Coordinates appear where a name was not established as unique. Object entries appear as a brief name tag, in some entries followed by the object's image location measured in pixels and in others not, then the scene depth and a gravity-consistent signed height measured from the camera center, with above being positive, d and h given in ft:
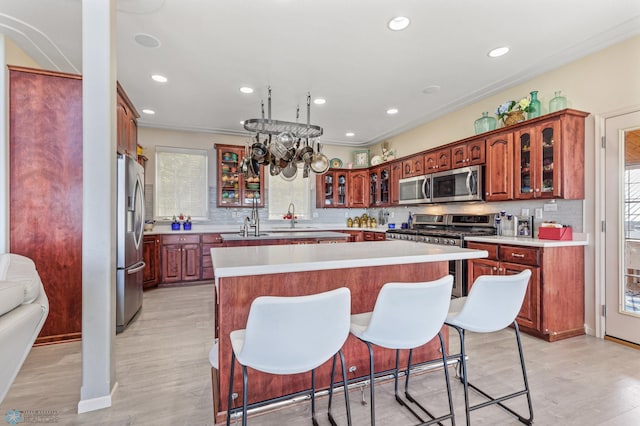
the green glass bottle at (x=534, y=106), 11.14 +3.80
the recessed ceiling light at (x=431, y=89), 12.66 +5.13
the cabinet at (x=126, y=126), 9.73 +2.94
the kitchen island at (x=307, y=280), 5.68 -1.45
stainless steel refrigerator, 9.77 -0.84
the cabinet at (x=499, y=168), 11.58 +1.68
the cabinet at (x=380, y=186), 19.57 +1.69
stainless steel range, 12.27 -0.91
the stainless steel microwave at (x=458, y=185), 12.99 +1.21
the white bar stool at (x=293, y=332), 3.96 -1.63
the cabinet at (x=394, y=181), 18.34 +1.82
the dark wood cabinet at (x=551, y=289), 9.37 -2.43
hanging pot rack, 10.22 +1.90
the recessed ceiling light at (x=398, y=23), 8.27 +5.15
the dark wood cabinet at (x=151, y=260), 15.31 -2.48
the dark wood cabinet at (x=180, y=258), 16.21 -2.50
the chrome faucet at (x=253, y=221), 14.60 -0.53
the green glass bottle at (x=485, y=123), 12.85 +3.69
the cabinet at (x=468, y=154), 12.84 +2.51
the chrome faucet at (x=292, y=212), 20.92 -0.05
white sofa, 2.99 -1.11
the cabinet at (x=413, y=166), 16.57 +2.52
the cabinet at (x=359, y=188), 21.72 +1.64
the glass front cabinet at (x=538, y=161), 9.99 +1.72
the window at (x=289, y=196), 20.81 +1.05
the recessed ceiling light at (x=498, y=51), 9.73 +5.14
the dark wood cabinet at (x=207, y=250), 16.99 -2.14
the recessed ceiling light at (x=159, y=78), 11.60 +5.08
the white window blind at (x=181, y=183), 18.15 +1.68
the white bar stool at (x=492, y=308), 5.42 -1.76
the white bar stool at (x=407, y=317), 4.80 -1.70
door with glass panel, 8.95 -0.46
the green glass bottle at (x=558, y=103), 10.30 +3.67
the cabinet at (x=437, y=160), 14.67 +2.53
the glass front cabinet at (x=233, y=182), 18.69 +1.78
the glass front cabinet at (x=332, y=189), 21.35 +1.57
